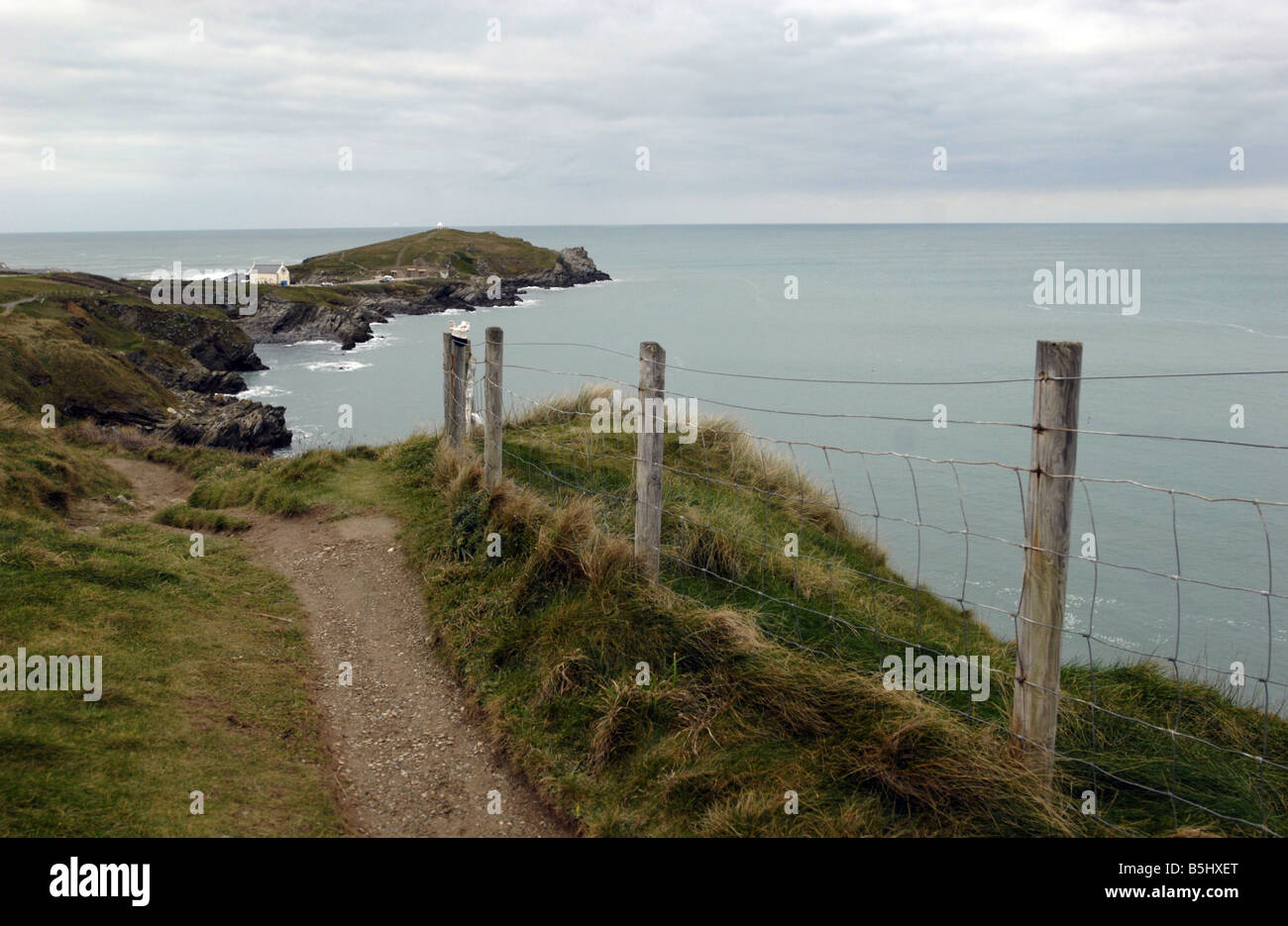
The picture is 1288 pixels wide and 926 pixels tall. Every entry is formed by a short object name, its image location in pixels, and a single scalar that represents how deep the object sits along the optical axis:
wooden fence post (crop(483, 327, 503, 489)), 9.75
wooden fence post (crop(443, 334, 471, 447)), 11.94
